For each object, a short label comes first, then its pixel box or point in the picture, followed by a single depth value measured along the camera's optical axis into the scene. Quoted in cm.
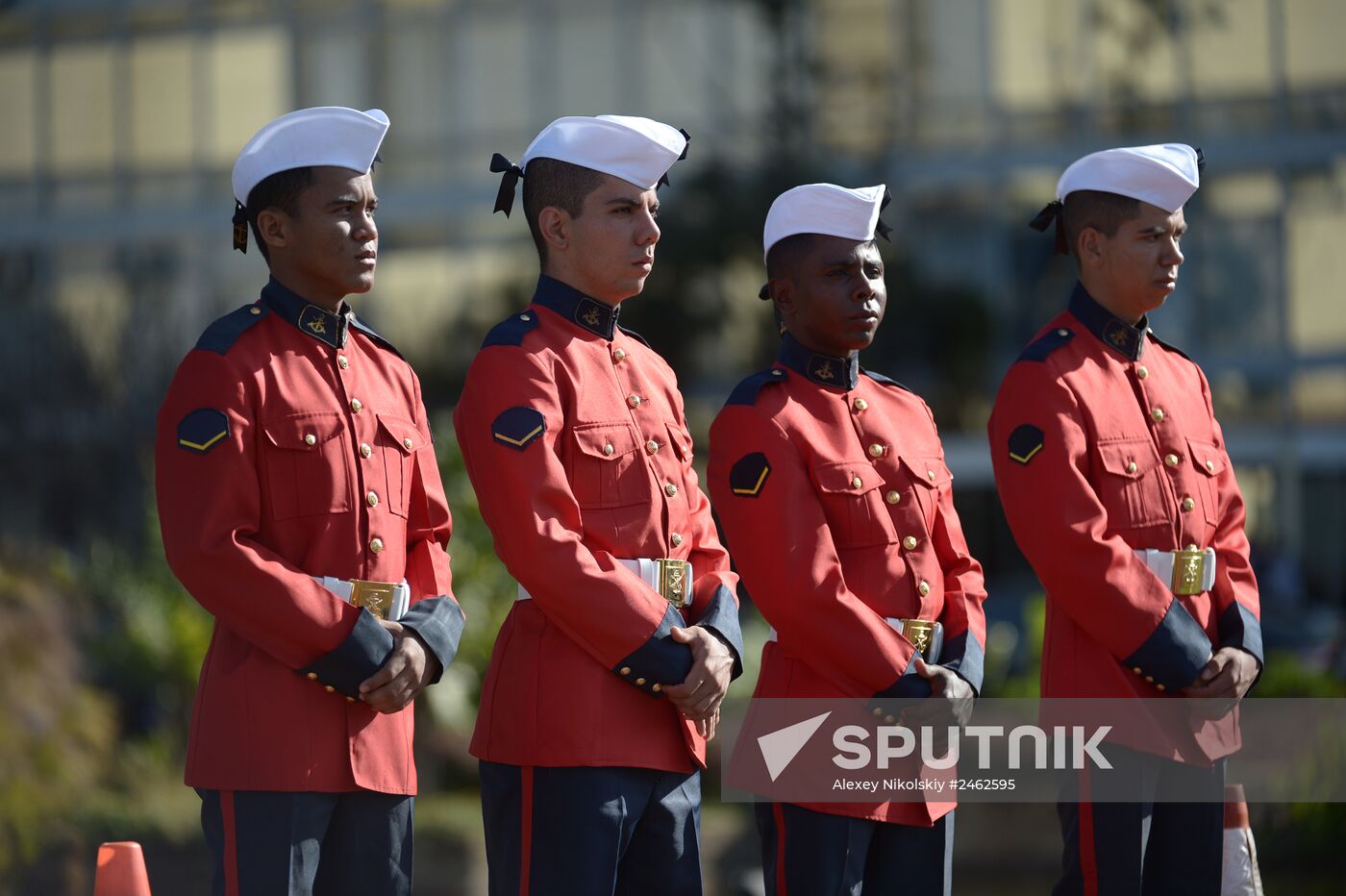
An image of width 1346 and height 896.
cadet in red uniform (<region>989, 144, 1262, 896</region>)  874
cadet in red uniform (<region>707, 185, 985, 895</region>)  826
